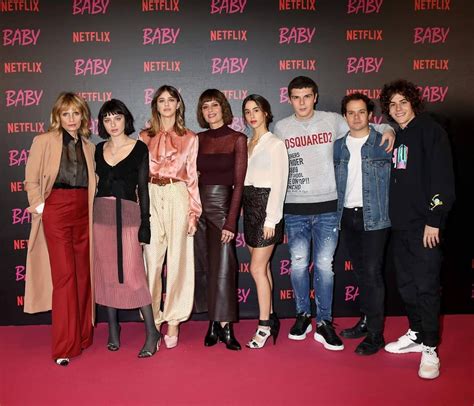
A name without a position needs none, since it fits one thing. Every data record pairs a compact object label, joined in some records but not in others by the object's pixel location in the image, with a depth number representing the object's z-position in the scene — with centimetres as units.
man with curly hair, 287
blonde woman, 317
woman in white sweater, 325
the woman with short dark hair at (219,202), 326
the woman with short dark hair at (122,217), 321
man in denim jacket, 321
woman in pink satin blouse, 327
